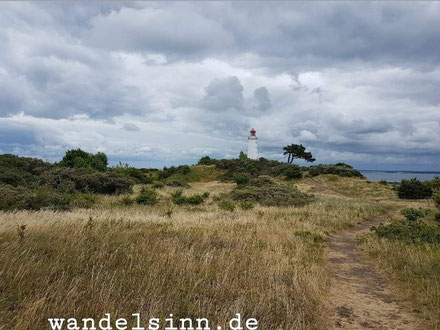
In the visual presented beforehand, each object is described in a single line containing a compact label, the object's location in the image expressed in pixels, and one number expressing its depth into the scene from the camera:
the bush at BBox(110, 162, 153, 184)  44.20
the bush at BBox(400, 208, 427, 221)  17.14
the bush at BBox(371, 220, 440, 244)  11.40
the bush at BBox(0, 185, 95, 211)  14.36
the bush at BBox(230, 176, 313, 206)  25.48
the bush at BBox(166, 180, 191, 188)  41.38
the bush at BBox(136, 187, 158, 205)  20.68
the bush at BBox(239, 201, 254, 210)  20.17
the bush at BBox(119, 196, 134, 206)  19.43
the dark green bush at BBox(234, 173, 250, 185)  42.44
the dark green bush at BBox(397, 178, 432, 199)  32.72
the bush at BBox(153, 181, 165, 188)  35.41
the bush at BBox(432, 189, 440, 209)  16.14
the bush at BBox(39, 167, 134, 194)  23.36
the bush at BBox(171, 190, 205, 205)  22.50
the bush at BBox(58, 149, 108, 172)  41.53
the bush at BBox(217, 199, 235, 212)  19.22
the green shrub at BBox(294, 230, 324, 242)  12.17
